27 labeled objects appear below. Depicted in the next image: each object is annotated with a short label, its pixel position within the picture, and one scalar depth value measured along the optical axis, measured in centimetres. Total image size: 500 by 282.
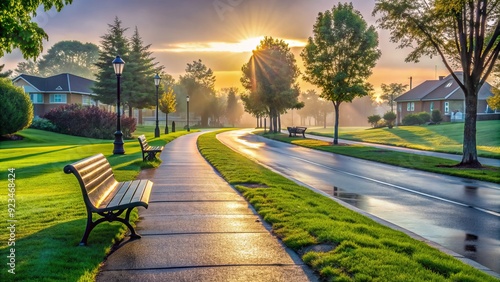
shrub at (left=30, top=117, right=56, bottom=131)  4616
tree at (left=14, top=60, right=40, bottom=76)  14125
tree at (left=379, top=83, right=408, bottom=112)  9677
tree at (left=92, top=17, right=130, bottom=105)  6359
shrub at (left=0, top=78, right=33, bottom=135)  3512
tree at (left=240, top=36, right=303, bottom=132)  5847
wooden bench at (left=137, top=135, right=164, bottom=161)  1726
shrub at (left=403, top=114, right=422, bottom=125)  6450
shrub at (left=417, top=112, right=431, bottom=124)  6425
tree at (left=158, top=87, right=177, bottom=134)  5169
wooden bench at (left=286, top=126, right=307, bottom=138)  4992
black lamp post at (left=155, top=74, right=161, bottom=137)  3847
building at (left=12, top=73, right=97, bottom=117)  6850
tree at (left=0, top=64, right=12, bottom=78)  5157
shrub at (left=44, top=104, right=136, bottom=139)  4512
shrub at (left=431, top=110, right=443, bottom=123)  6200
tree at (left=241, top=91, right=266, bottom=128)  6148
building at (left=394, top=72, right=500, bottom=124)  6562
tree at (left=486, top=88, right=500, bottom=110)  2656
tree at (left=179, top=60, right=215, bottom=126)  10869
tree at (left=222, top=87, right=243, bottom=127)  12238
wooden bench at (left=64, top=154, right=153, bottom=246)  611
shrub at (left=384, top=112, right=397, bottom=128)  6694
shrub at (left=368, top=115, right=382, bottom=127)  7262
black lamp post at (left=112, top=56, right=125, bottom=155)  2164
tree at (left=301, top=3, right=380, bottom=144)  3722
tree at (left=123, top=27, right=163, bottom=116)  6519
